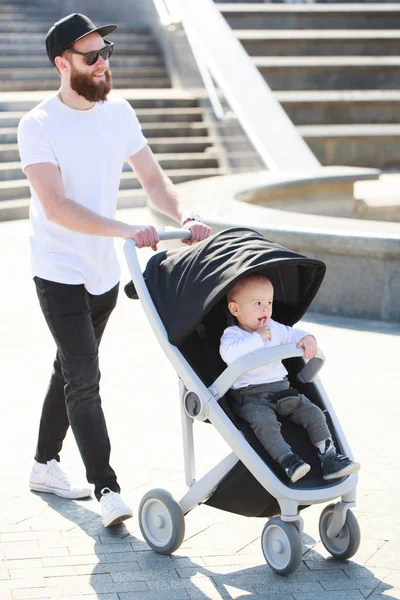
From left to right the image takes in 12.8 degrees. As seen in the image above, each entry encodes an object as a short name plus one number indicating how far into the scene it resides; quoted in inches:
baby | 238.9
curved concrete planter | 480.4
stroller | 234.1
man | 263.0
